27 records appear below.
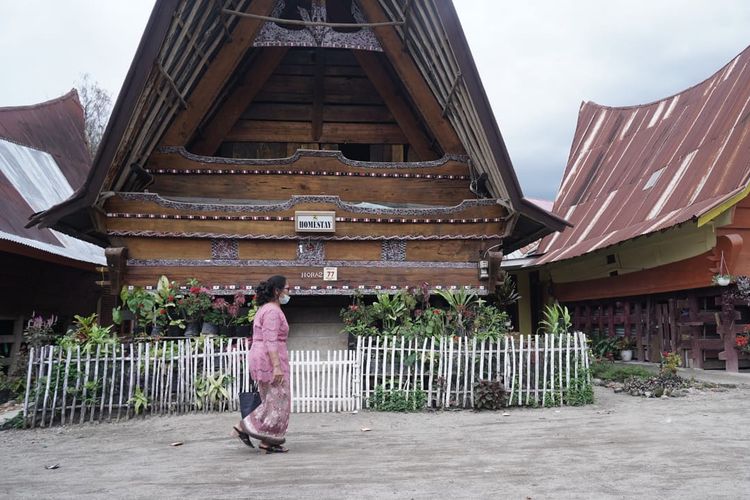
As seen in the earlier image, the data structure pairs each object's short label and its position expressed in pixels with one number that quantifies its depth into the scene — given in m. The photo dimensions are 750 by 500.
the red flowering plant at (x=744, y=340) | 10.82
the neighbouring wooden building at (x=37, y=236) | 13.62
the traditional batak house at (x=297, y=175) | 9.92
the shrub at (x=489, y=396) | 8.44
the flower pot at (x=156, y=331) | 9.46
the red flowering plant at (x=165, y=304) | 9.55
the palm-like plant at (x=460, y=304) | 9.23
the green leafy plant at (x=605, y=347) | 14.74
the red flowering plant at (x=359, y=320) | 9.11
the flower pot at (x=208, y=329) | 9.62
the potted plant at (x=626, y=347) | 14.27
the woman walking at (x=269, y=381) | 6.04
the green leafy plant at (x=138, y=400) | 8.26
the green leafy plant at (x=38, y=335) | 9.27
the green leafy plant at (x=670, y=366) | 10.02
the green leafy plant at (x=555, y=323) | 9.12
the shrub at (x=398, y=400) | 8.49
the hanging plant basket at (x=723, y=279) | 10.73
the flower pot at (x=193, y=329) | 9.66
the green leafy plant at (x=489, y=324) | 8.92
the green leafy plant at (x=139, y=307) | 9.54
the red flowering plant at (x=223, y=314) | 9.60
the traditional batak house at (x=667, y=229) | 11.17
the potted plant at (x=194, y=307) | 9.63
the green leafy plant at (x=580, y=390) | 8.72
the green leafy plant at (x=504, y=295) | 12.70
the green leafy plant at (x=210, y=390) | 8.49
